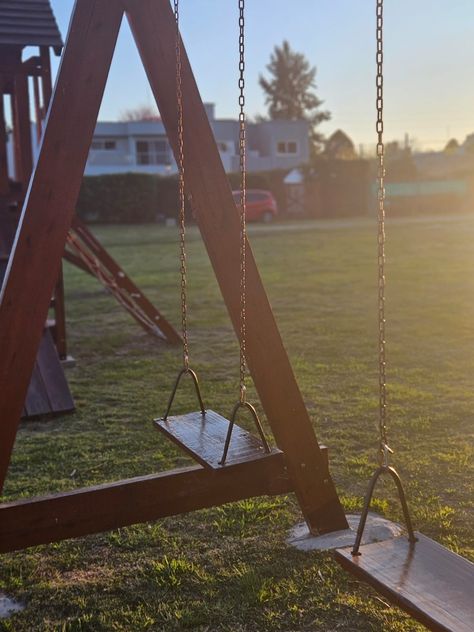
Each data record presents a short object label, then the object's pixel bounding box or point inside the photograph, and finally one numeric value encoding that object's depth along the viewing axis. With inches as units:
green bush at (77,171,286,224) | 1395.2
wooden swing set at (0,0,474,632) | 124.8
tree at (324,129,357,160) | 2672.7
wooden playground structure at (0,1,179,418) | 282.4
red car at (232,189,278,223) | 1342.3
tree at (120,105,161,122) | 3282.5
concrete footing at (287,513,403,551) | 139.4
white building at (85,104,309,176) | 2017.7
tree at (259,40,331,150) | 3061.0
